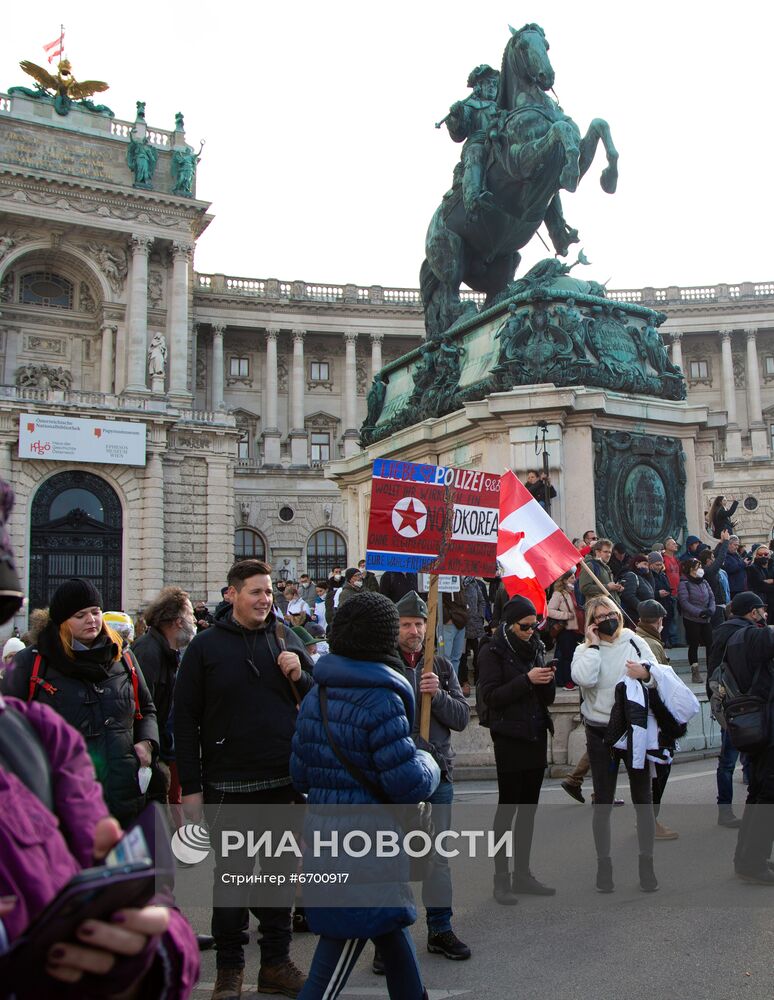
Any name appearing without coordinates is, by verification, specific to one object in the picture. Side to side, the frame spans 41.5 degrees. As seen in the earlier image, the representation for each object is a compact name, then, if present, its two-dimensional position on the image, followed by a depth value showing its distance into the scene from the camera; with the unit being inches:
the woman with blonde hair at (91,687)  174.1
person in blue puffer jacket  135.9
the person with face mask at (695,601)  450.9
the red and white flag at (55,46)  1979.6
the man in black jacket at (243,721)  173.6
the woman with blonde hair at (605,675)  228.7
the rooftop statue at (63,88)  1889.8
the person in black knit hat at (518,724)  219.0
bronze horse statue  477.1
